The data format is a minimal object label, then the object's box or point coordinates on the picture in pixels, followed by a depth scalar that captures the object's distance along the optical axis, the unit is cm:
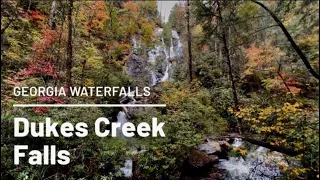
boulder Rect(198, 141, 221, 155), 818
